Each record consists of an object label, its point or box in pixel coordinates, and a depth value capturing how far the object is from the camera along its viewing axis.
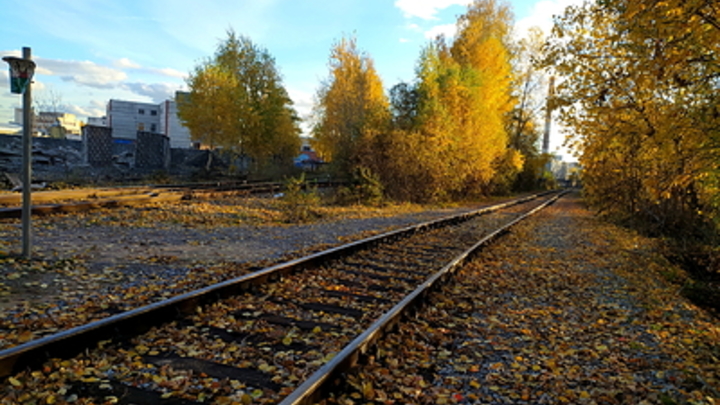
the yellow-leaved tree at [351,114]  20.42
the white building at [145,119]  82.50
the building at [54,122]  37.73
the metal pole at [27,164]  5.96
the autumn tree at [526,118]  38.44
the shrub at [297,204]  13.45
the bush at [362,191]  19.22
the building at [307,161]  58.02
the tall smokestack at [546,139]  46.13
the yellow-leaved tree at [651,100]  6.79
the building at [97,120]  105.32
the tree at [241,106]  35.06
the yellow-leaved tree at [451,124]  21.12
